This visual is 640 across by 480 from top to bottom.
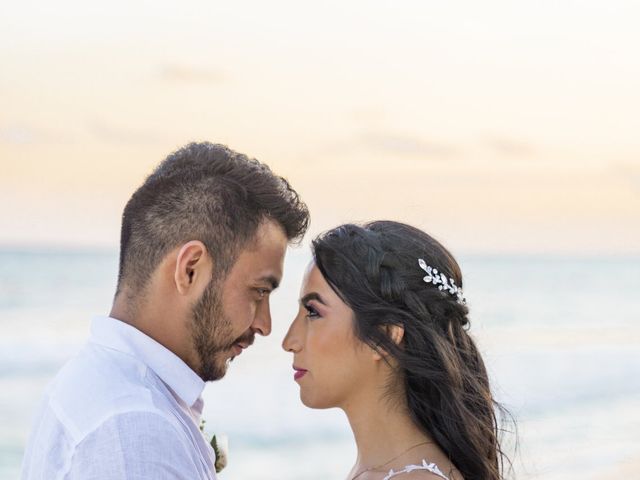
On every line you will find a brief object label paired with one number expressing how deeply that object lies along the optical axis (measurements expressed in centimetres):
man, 215
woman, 318
